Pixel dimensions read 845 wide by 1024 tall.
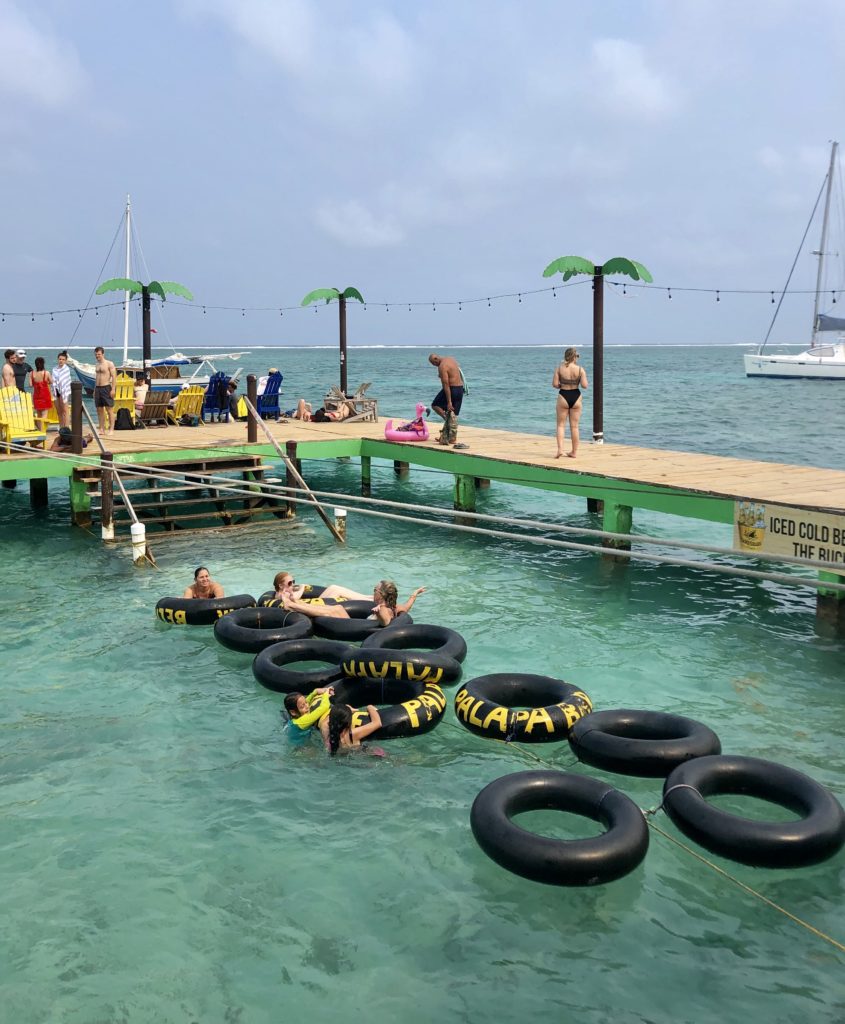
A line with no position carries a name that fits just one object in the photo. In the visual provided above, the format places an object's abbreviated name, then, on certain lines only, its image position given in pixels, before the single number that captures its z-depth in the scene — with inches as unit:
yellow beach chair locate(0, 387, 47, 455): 708.7
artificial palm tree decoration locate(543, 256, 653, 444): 767.7
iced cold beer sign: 445.4
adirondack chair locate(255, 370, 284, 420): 909.8
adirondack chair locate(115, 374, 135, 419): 871.1
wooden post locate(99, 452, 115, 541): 650.2
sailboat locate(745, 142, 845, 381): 3302.2
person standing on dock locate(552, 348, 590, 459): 603.2
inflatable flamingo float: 768.9
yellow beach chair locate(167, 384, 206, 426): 893.2
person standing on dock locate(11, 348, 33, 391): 876.6
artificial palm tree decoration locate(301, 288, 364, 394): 1106.7
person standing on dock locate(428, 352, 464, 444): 682.2
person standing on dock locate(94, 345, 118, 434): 752.3
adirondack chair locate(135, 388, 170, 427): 865.5
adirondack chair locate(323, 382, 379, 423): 934.4
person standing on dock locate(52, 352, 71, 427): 804.0
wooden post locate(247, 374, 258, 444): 757.3
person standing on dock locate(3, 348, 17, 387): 841.5
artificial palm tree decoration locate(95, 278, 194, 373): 1085.8
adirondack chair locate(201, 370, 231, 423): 919.0
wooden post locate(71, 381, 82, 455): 662.5
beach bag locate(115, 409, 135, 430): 850.8
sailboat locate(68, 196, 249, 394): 1136.2
